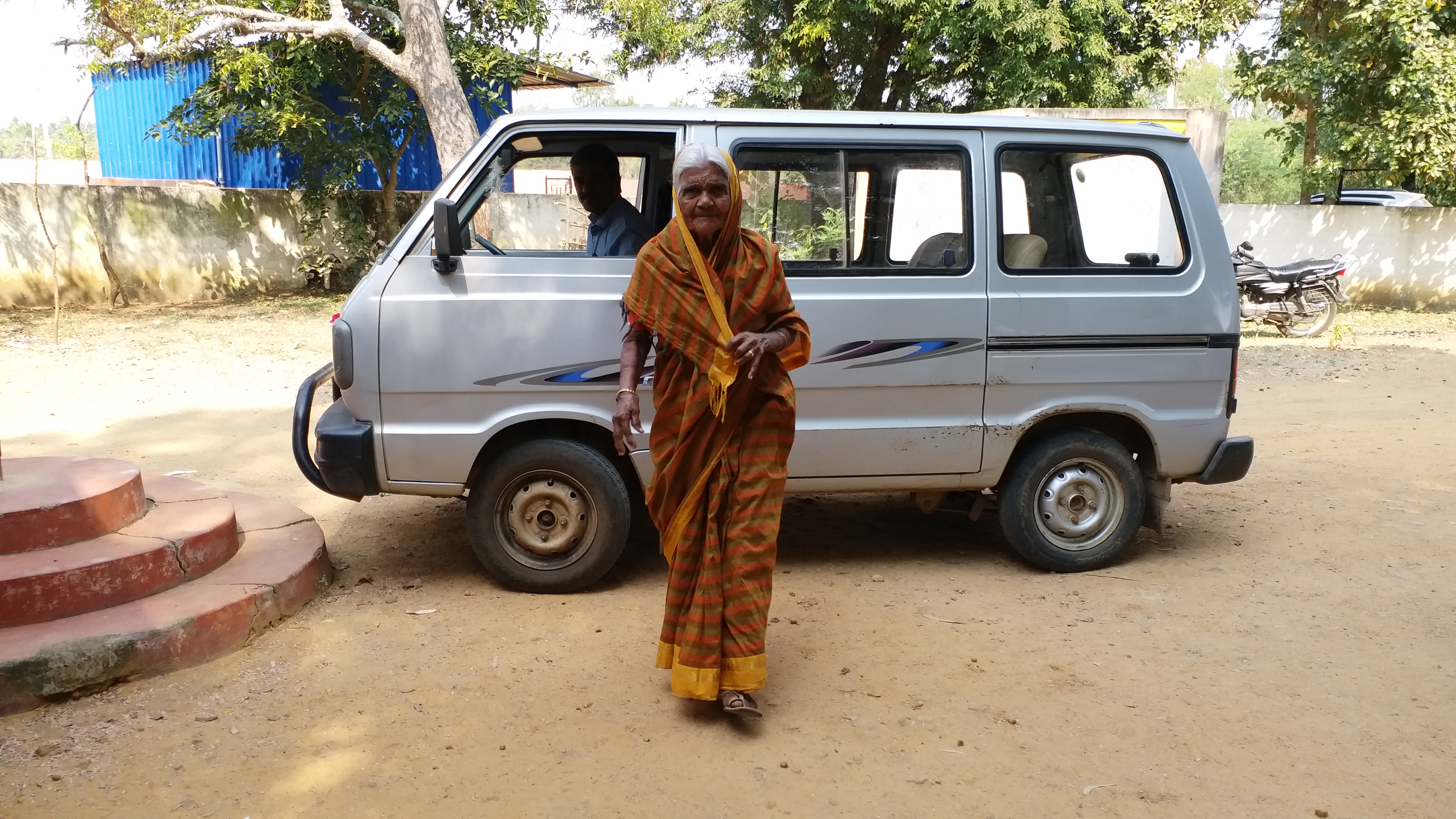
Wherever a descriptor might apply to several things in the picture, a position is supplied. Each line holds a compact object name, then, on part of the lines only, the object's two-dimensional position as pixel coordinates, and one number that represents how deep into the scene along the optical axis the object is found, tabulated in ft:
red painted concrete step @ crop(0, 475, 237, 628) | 11.72
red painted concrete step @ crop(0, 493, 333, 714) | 10.97
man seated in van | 14.25
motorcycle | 40.73
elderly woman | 10.68
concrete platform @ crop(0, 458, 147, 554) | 12.46
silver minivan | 13.65
